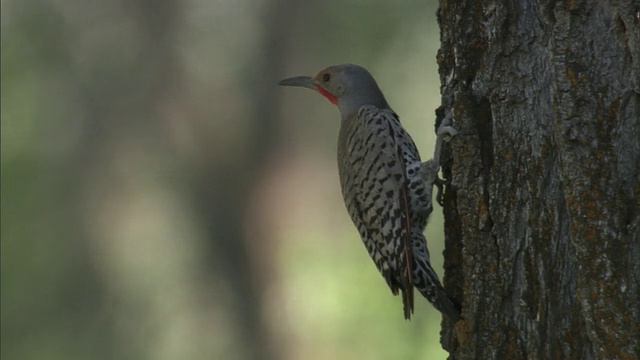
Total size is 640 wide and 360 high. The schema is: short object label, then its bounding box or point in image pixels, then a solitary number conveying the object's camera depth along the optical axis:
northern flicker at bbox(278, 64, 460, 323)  8.99
